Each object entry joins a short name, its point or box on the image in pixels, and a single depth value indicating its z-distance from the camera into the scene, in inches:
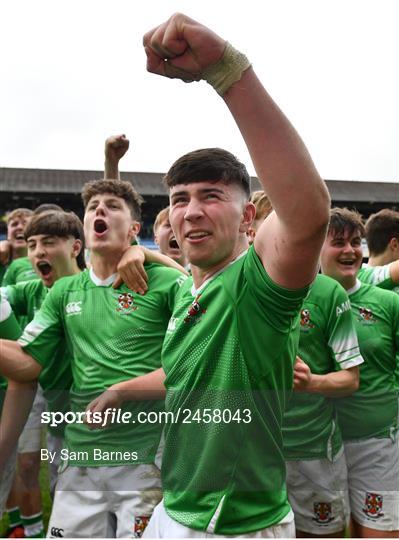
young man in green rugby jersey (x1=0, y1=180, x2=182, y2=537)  91.9
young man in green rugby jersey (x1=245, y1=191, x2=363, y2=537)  108.4
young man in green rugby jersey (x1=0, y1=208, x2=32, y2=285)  202.4
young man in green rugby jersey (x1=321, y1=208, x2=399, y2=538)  116.0
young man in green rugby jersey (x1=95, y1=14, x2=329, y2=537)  45.2
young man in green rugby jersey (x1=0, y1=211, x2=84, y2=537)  120.3
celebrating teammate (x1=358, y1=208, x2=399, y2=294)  154.6
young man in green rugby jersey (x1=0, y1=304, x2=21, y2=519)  105.7
